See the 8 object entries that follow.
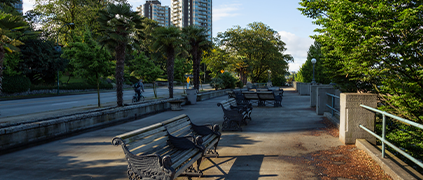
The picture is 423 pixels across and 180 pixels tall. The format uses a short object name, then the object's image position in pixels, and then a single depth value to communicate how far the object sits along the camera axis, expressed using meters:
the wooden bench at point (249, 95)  15.60
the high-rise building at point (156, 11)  167.38
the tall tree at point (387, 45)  5.95
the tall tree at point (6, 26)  10.16
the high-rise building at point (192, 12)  147.12
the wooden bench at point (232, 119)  8.16
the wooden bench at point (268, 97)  14.95
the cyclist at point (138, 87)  20.33
